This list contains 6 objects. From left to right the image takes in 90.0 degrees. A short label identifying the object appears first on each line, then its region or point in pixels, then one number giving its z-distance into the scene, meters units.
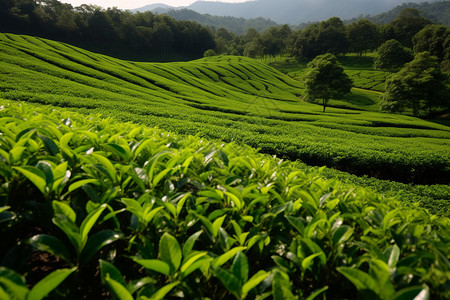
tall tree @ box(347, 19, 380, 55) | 70.19
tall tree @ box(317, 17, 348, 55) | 73.31
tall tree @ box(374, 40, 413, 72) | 52.53
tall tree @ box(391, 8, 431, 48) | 73.69
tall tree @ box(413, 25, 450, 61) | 51.09
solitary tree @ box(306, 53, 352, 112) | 32.84
